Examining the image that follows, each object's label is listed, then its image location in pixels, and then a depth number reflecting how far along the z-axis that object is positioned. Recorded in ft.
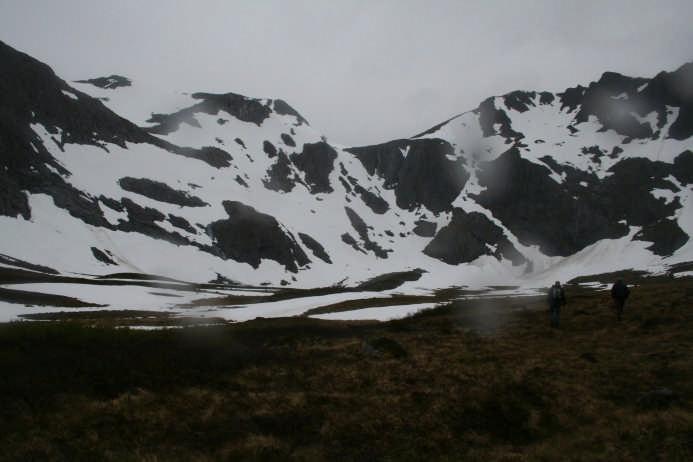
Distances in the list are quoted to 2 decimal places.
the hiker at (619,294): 87.86
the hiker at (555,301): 86.07
